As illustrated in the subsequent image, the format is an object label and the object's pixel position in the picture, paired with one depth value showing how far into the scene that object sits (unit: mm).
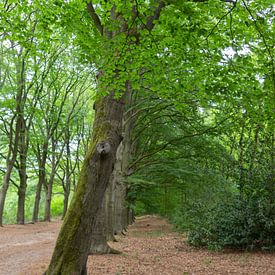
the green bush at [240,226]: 11180
